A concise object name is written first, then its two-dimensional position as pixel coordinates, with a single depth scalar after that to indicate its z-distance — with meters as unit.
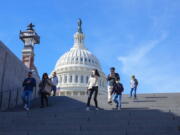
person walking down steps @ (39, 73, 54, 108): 16.52
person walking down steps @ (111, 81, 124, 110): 15.66
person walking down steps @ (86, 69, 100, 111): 15.11
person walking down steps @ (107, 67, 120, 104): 16.62
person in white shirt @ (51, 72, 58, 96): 22.44
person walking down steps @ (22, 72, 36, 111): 15.75
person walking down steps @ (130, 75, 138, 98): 20.11
